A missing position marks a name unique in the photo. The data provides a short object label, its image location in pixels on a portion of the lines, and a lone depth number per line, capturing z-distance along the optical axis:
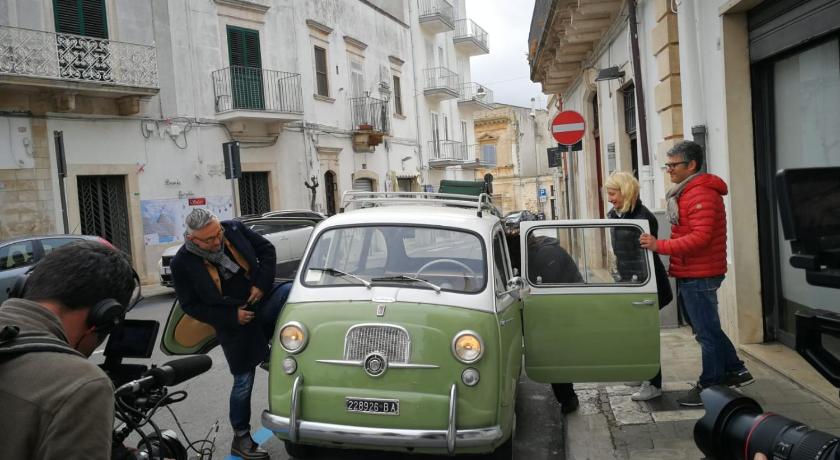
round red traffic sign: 10.57
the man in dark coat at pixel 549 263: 5.30
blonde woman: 5.21
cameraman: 1.46
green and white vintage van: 4.19
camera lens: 2.04
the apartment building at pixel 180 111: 15.84
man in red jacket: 4.93
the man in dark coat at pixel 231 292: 4.82
